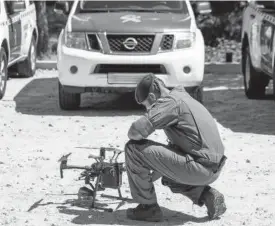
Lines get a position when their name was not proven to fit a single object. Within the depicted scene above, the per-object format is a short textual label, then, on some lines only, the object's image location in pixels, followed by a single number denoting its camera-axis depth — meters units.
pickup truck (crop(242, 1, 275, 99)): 11.91
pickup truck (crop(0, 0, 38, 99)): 13.46
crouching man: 6.75
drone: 7.22
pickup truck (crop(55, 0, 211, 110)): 11.84
